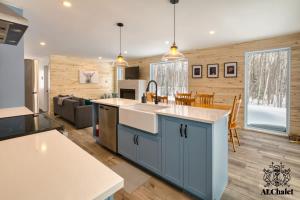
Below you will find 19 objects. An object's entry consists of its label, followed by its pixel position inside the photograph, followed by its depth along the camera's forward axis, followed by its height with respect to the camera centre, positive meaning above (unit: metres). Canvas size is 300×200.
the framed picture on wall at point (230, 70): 4.62 +0.63
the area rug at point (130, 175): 2.12 -1.20
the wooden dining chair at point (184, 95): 3.93 -0.09
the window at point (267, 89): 4.11 +0.06
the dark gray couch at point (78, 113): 4.65 -0.63
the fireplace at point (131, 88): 6.83 +0.15
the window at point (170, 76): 6.02 +0.61
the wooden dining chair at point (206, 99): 3.98 -0.19
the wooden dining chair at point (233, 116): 3.06 -0.48
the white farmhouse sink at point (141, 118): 2.11 -0.38
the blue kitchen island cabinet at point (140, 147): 2.17 -0.82
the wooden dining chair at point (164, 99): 3.97 -0.19
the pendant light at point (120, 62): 3.50 +0.64
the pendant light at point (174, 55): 2.63 +0.60
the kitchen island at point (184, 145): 1.69 -0.65
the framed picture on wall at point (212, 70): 5.00 +0.66
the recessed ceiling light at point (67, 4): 2.54 +1.40
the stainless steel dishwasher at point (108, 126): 2.85 -0.64
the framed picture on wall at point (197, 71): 5.41 +0.68
